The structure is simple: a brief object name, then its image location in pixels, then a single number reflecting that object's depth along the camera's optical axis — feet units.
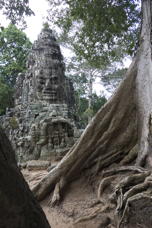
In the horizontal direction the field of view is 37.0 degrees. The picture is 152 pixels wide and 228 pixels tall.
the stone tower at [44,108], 25.89
